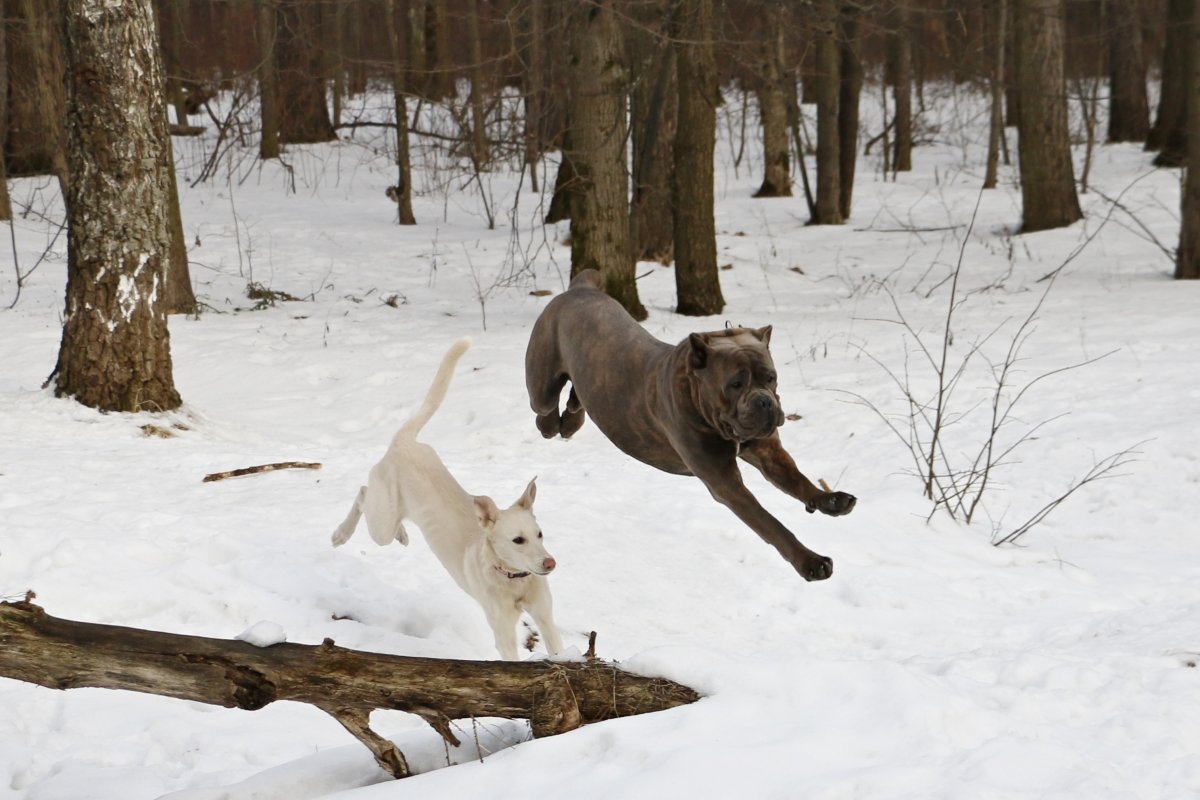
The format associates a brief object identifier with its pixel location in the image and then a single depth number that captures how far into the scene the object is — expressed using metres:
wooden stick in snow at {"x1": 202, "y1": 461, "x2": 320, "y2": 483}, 7.66
